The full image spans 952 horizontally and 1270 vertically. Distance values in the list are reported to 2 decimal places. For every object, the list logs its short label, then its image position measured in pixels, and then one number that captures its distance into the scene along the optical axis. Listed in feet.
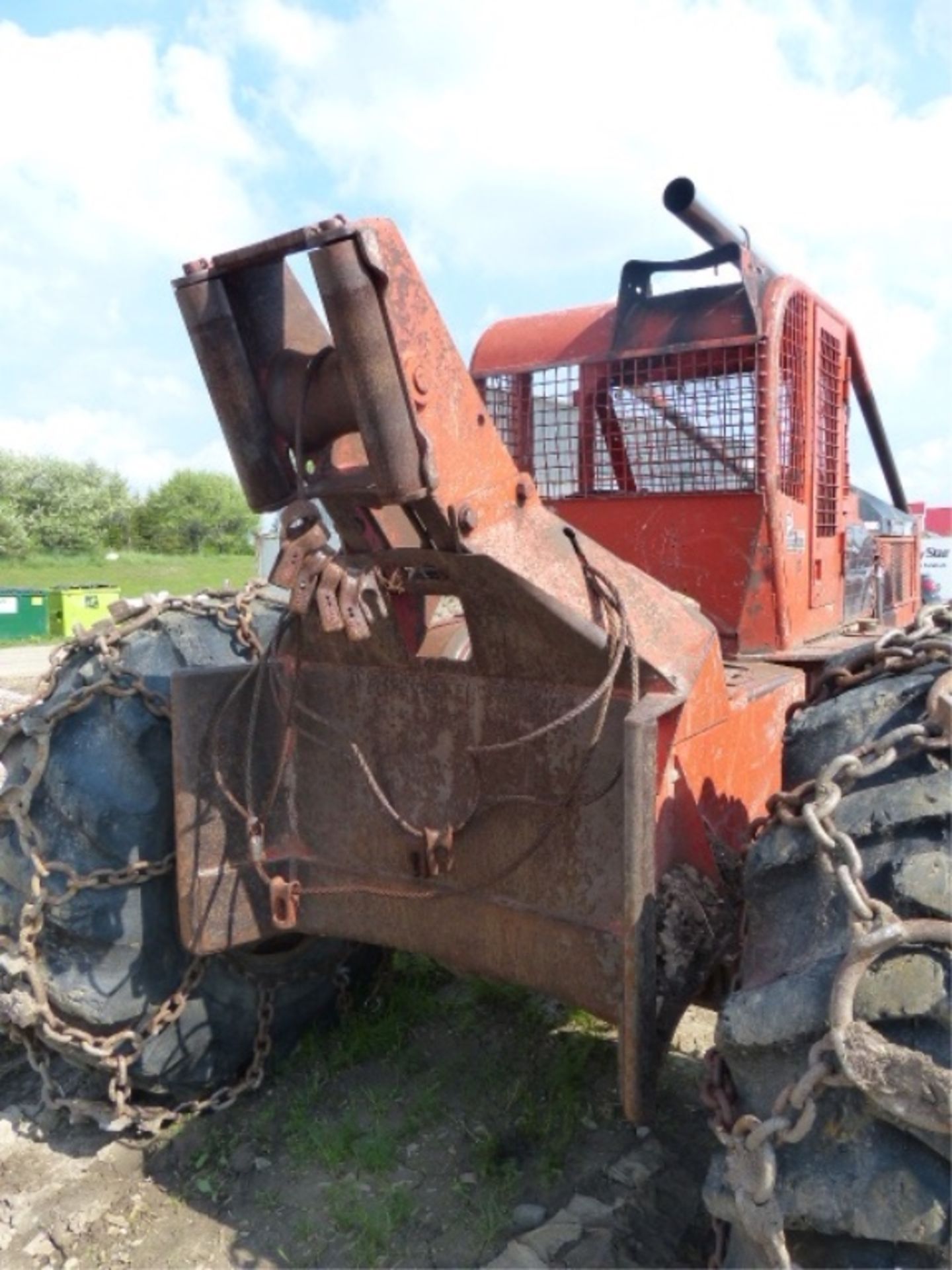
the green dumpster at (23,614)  64.95
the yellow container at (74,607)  64.90
